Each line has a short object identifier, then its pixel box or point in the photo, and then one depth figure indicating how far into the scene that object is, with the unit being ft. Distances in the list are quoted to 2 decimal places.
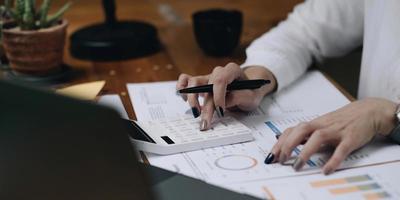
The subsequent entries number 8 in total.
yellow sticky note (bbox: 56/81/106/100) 3.99
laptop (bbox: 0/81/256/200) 2.09
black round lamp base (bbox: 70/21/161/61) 4.70
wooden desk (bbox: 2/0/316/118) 4.44
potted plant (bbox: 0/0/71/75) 4.28
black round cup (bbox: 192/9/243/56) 4.63
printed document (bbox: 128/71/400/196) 3.26
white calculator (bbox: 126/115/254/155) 3.42
